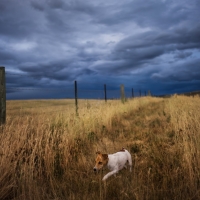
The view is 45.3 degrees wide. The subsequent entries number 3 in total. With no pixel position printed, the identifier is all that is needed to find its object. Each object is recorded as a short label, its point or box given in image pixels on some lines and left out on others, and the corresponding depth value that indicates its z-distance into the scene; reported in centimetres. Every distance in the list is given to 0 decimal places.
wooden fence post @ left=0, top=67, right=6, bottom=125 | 607
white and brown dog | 404
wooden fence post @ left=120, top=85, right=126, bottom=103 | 2031
